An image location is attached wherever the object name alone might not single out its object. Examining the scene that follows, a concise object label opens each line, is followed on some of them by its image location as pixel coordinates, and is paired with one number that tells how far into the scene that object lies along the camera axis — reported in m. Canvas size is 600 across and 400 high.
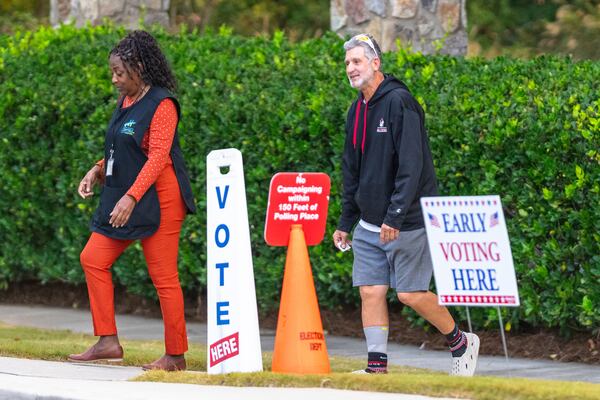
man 16.20
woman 17.52
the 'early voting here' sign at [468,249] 15.73
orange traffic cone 16.69
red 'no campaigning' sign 16.98
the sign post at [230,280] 16.73
